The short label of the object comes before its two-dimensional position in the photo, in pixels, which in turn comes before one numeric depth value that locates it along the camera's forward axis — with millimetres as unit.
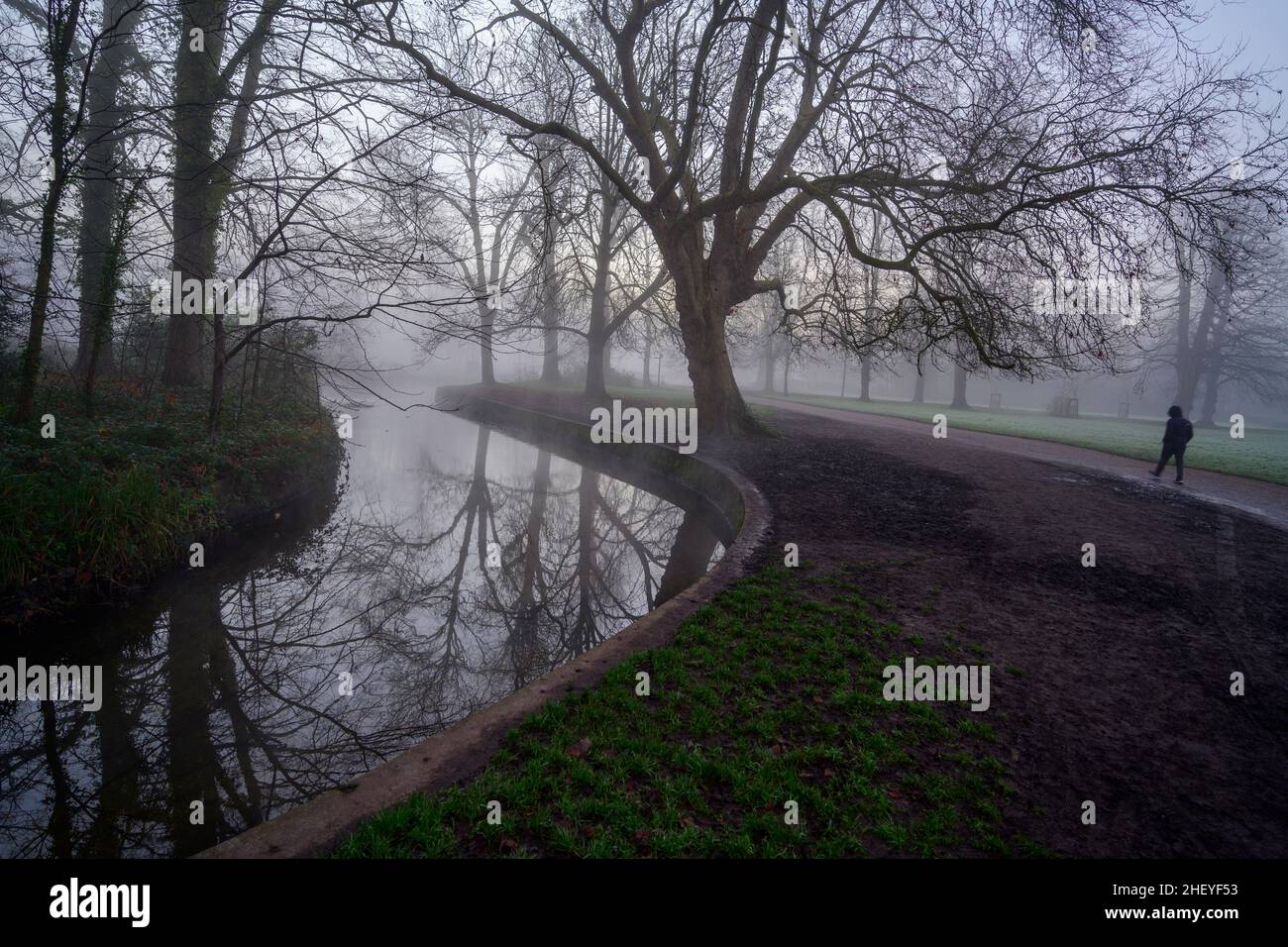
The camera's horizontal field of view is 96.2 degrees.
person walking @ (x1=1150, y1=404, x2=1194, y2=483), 11172
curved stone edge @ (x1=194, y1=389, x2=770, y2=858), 2418
